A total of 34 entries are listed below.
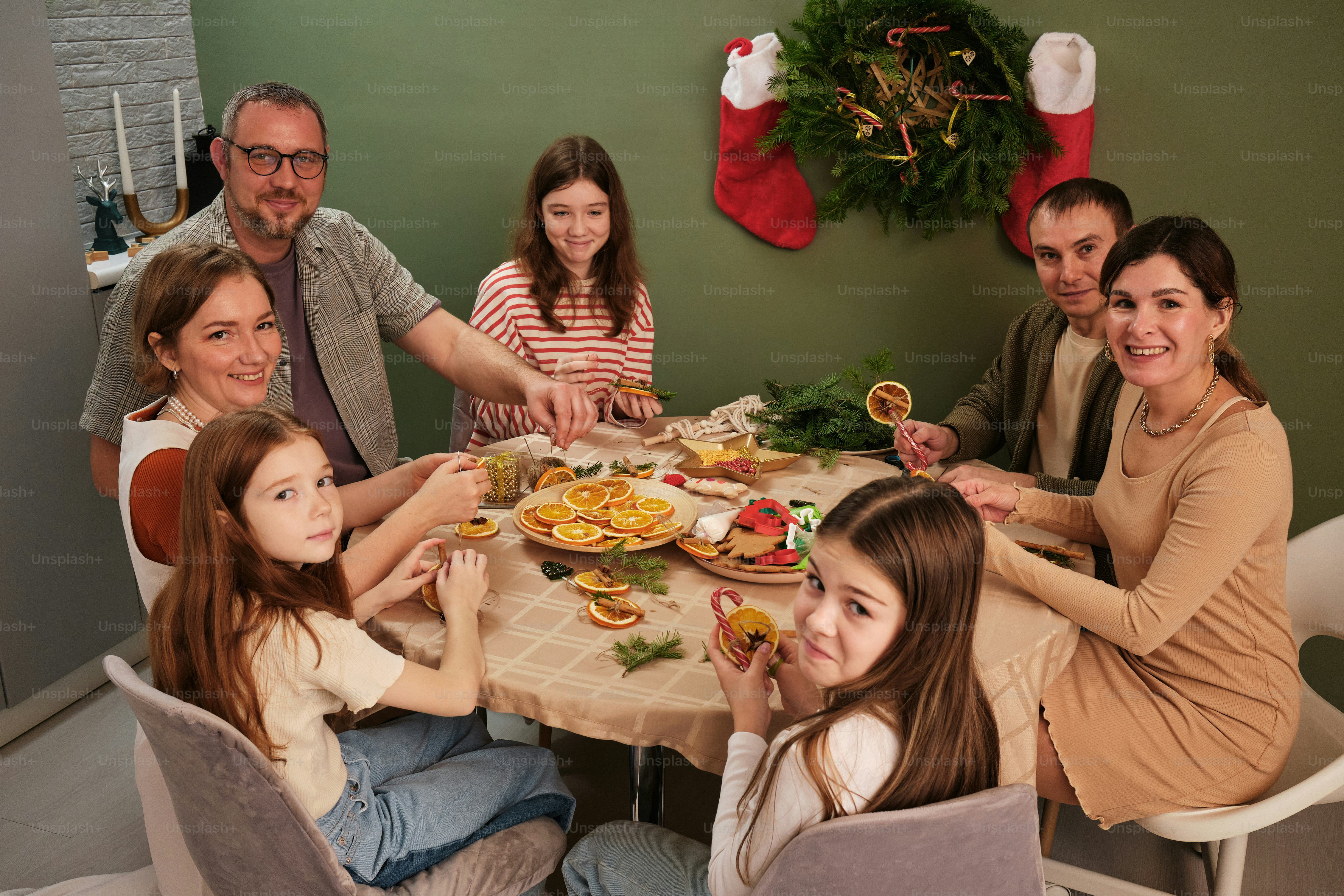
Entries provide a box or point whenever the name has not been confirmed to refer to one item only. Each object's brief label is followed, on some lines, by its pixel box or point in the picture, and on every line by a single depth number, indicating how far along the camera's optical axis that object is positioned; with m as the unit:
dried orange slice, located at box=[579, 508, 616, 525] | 1.94
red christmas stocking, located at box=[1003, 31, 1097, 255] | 2.88
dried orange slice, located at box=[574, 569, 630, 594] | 1.71
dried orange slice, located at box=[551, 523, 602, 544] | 1.86
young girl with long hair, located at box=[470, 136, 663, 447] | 2.95
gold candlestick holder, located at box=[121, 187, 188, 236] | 3.42
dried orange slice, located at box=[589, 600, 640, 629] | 1.62
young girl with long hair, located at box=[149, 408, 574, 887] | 1.36
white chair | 1.61
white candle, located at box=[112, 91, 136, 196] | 3.28
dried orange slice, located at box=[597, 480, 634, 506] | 2.02
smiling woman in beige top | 1.61
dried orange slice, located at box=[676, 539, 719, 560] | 1.80
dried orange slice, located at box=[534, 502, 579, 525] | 1.93
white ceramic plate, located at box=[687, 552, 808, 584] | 1.74
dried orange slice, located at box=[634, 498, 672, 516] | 1.97
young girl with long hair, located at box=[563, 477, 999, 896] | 1.16
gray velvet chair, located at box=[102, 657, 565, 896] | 1.17
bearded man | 2.20
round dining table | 1.42
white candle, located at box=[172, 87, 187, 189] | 3.49
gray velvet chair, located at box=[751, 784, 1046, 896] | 1.03
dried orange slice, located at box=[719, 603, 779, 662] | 1.46
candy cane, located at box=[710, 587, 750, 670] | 1.44
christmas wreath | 2.96
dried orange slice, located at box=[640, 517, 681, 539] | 1.87
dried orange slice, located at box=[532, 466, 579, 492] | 2.18
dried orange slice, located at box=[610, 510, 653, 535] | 1.89
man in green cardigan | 2.40
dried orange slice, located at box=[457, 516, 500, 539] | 1.95
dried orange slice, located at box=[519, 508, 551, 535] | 1.91
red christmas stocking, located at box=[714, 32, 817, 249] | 3.27
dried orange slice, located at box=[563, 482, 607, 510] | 2.01
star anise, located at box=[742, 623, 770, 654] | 1.47
